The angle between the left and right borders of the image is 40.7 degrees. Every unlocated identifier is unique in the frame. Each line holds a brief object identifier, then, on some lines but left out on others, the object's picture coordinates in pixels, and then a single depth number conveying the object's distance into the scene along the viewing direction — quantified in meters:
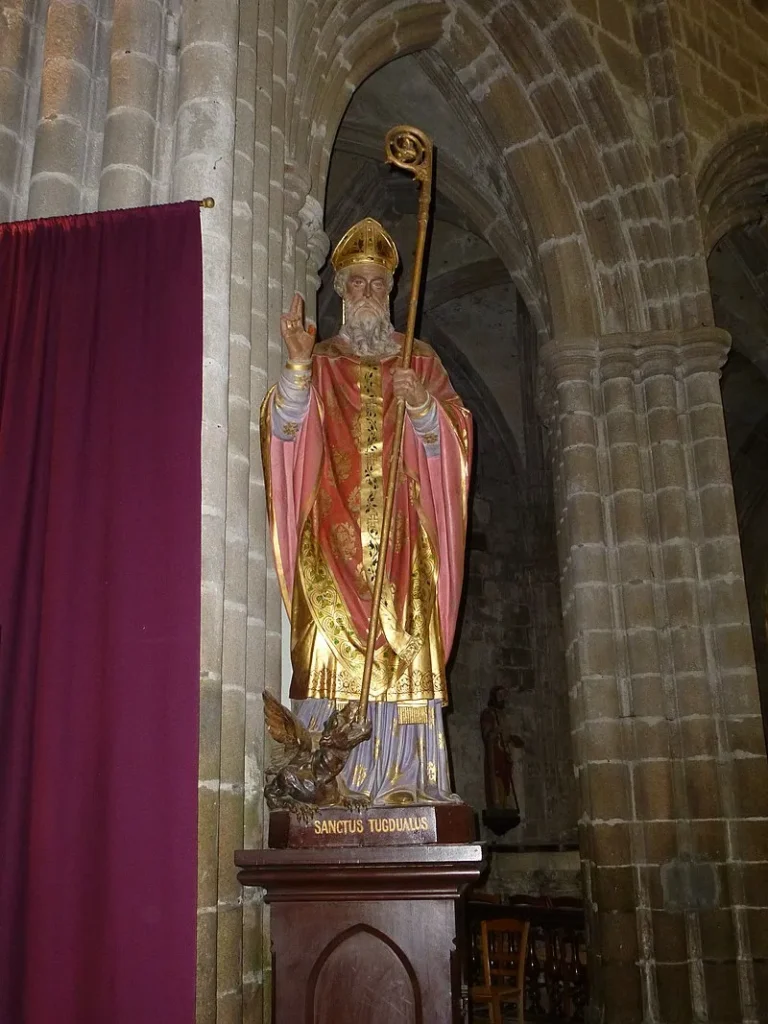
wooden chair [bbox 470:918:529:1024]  6.28
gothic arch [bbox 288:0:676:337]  7.85
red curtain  3.26
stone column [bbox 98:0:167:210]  4.28
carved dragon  3.46
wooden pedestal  3.30
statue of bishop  3.77
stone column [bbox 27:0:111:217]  4.34
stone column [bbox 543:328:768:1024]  6.33
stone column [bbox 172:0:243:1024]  3.57
